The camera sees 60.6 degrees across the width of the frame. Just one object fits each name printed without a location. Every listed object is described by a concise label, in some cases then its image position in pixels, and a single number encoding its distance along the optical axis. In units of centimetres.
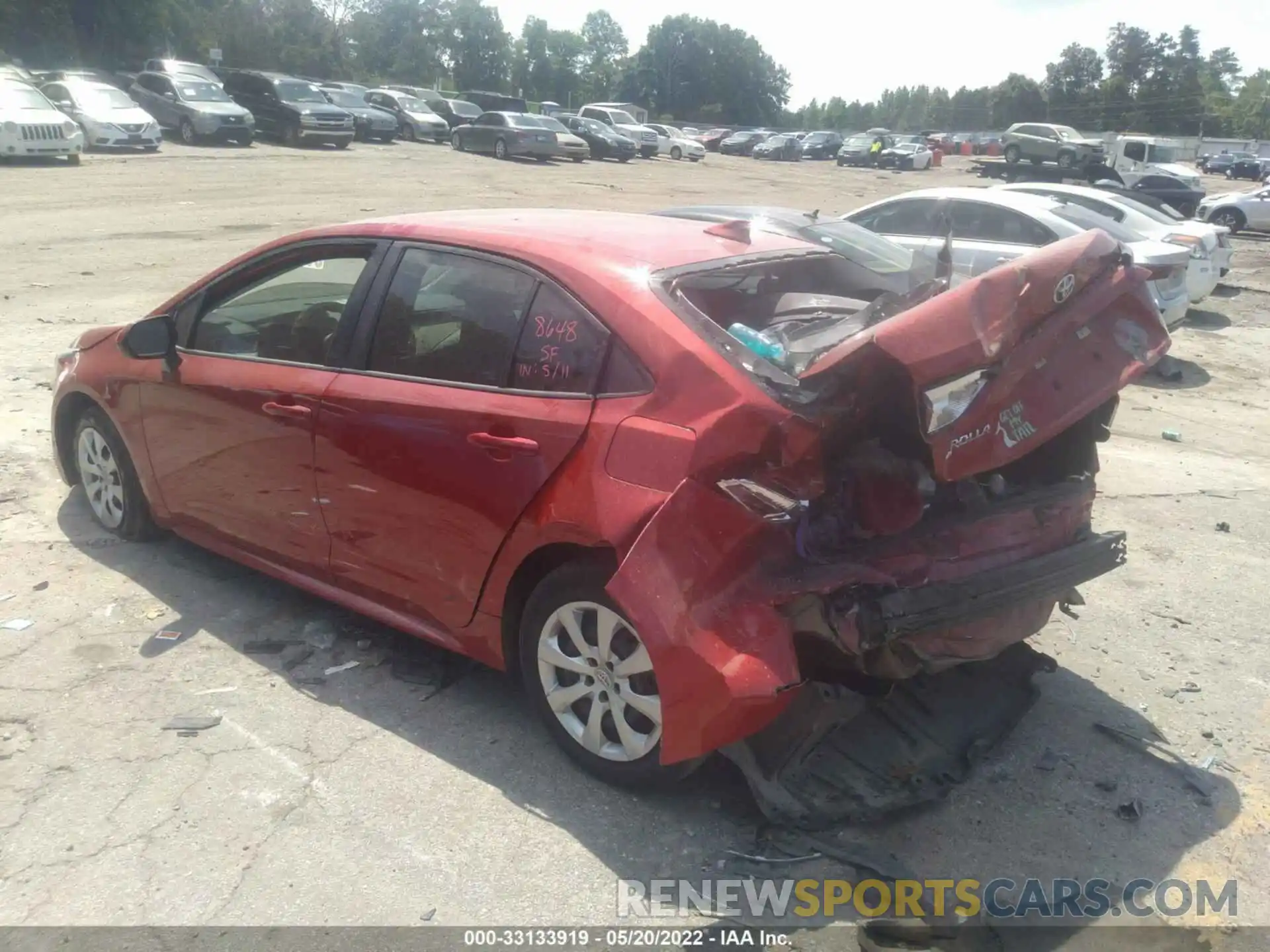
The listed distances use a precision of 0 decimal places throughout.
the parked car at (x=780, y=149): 5272
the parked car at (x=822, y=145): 5525
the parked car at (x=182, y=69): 3144
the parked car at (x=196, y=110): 2883
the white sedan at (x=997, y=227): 1047
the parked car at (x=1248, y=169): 5631
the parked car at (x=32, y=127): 2127
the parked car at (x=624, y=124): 4438
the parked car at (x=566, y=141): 3503
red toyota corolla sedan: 314
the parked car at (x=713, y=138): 6000
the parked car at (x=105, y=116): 2469
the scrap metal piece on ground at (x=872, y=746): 336
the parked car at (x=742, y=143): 5656
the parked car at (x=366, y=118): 3569
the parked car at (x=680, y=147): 4559
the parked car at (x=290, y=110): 3109
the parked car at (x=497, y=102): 4412
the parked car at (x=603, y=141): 3975
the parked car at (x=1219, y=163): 6038
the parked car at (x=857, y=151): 5091
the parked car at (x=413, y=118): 3838
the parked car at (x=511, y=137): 3422
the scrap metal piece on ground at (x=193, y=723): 389
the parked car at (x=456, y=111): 4247
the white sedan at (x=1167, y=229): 1152
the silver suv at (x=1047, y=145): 3822
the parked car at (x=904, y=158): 4966
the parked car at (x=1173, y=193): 2594
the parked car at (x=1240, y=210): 2605
